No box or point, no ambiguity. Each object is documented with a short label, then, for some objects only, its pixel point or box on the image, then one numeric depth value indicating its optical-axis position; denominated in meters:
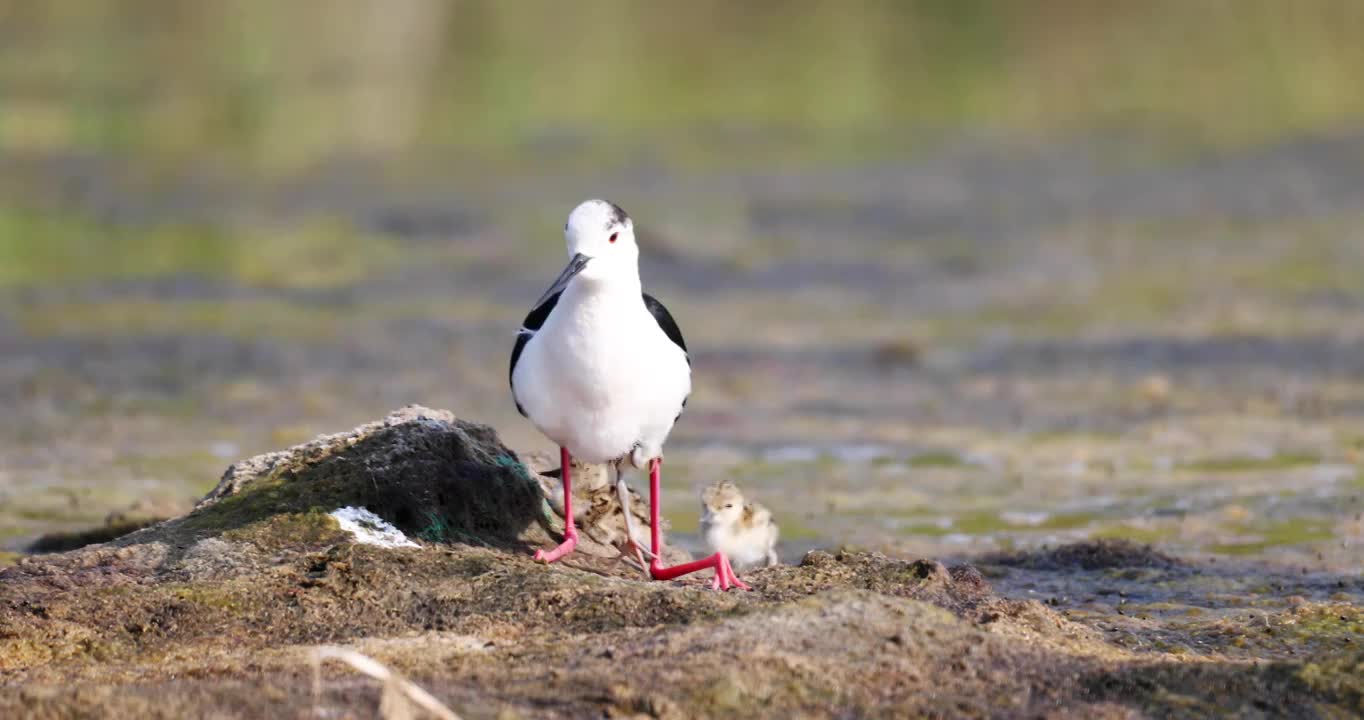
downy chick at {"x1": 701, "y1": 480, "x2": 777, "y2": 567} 15.54
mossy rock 14.13
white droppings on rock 13.74
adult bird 13.20
